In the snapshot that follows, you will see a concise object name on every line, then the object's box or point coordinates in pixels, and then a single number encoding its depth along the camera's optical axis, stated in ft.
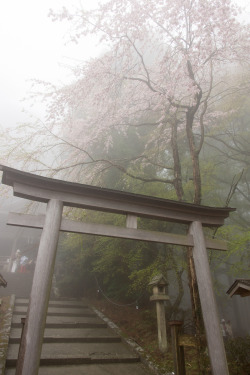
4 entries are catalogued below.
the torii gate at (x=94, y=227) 12.14
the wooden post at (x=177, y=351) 15.20
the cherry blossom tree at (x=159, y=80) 27.78
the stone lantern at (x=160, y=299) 23.65
